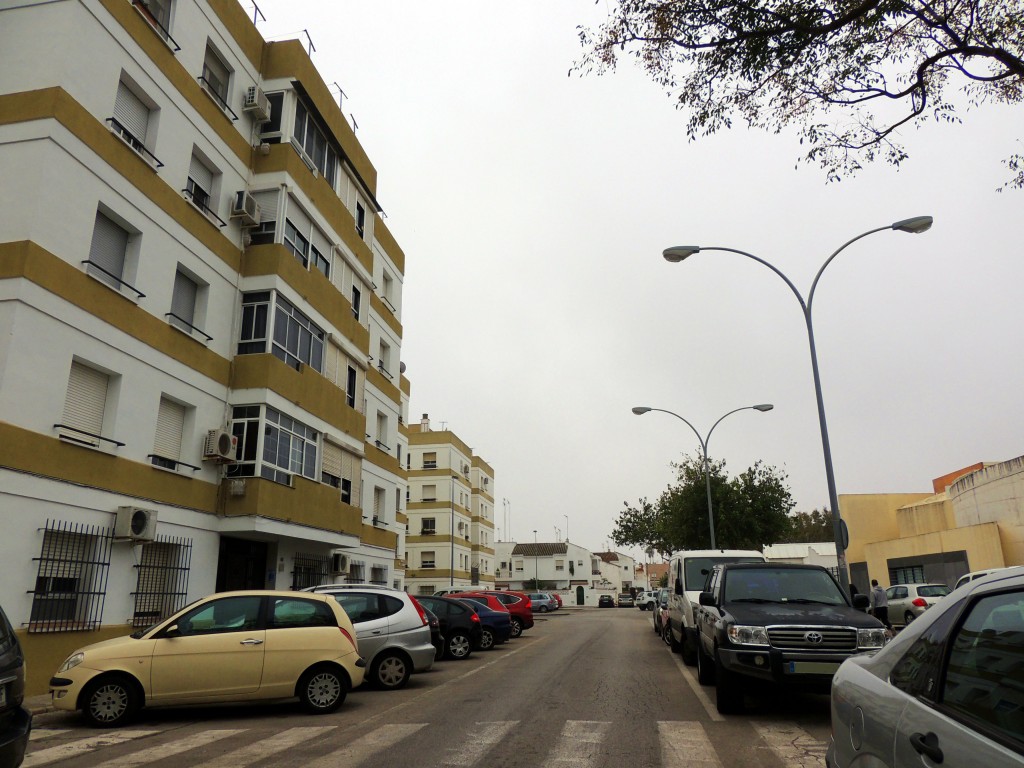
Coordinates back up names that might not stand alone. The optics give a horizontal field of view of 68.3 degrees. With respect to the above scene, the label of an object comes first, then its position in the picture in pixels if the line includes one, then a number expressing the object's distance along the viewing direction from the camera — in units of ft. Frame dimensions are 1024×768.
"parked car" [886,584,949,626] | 78.69
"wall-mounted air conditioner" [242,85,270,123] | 64.49
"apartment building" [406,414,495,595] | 182.09
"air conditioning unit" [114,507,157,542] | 45.39
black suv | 26.94
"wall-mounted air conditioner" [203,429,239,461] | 55.31
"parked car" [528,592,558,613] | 196.44
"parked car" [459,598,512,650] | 68.90
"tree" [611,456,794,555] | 133.18
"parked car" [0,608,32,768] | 16.43
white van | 48.06
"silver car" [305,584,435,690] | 40.50
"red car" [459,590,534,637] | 91.74
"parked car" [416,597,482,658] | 58.80
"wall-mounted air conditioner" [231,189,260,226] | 61.62
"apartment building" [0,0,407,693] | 41.22
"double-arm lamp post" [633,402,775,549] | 96.13
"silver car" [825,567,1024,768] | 7.76
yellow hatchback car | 29.14
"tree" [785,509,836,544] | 298.76
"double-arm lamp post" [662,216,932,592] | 45.75
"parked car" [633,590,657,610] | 219.82
